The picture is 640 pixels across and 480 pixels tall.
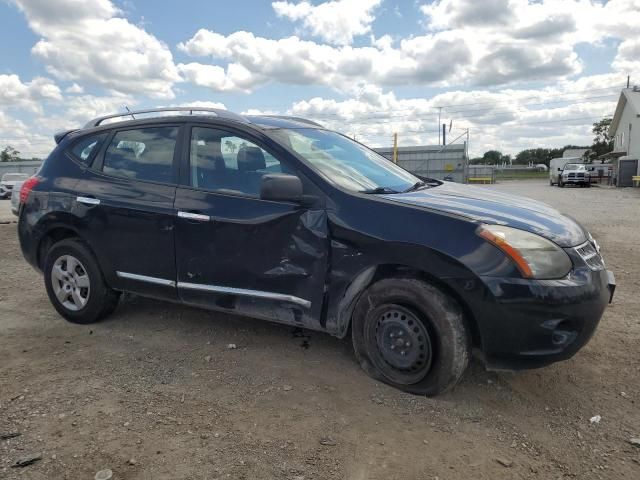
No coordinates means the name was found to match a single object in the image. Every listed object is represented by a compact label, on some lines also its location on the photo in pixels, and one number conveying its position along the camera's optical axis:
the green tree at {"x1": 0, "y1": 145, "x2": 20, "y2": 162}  75.00
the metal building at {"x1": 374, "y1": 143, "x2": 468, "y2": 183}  31.84
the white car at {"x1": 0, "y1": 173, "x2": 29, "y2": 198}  26.34
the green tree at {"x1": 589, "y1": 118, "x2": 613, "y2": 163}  61.91
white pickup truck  34.73
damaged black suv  3.00
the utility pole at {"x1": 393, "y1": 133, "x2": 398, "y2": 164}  29.88
